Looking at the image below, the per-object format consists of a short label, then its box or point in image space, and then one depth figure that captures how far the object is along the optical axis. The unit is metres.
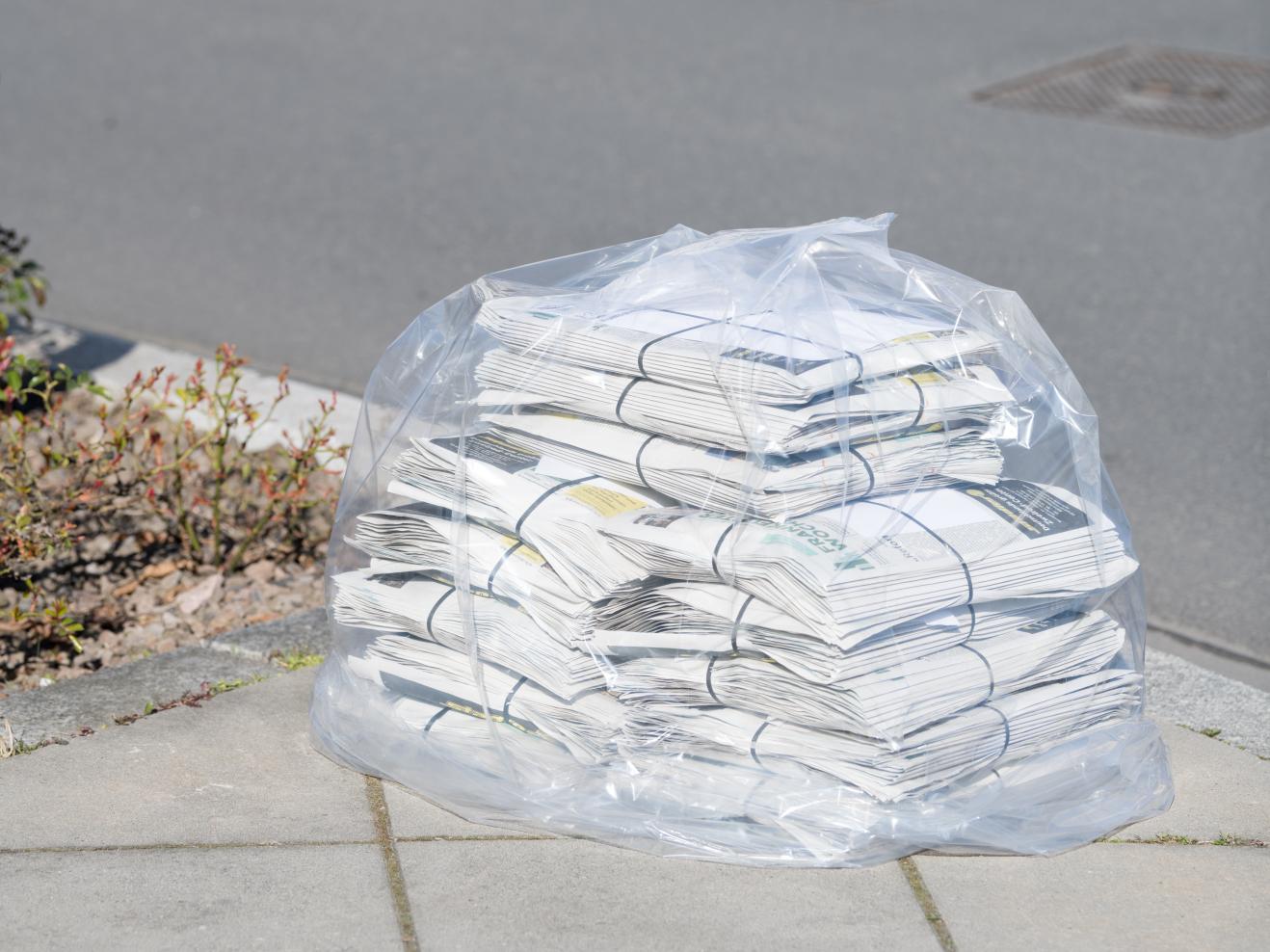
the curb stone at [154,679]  2.77
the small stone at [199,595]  3.49
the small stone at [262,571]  3.63
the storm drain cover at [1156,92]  8.49
